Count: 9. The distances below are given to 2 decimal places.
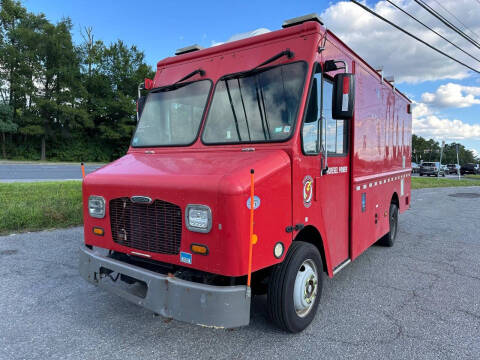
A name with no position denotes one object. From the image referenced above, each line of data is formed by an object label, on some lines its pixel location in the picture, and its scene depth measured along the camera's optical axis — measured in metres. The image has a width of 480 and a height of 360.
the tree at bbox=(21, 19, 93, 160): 33.59
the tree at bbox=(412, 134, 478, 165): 101.26
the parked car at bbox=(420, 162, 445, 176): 38.36
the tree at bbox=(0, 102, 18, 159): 31.25
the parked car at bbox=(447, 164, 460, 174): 50.25
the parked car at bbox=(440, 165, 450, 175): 50.24
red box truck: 2.50
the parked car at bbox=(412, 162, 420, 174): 45.38
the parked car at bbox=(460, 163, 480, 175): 48.25
